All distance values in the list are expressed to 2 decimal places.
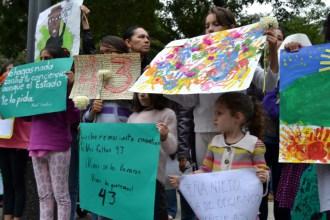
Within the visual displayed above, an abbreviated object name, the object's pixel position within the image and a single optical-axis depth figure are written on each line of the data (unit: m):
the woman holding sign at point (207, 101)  3.49
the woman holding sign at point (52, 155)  4.29
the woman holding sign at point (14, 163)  5.21
